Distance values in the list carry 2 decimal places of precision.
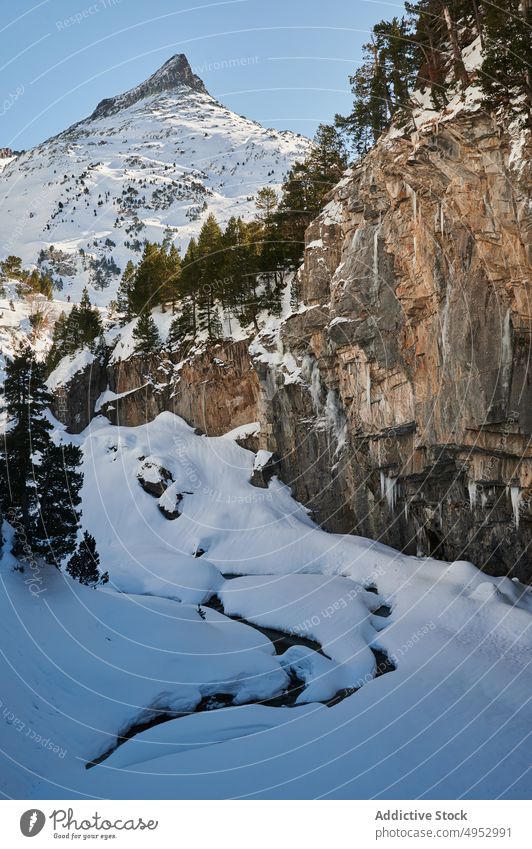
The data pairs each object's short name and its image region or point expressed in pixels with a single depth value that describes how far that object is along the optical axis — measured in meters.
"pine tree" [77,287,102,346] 65.31
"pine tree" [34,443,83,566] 27.58
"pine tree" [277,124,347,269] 51.25
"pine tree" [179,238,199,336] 56.34
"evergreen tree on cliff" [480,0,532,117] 24.14
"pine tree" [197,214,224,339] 55.25
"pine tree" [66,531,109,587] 30.81
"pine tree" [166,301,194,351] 57.75
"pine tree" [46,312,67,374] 67.00
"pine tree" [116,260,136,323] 67.12
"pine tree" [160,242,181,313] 60.47
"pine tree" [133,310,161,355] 58.72
